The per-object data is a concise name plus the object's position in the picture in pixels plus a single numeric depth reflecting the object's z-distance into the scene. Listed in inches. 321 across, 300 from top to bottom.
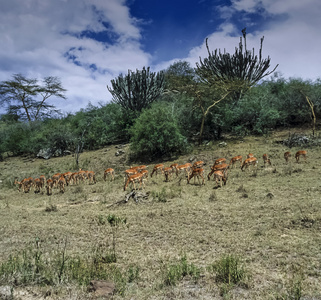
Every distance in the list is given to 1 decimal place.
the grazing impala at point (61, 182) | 485.7
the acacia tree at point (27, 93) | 1483.8
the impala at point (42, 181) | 520.4
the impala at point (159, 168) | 522.0
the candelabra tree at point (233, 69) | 914.7
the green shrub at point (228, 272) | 153.5
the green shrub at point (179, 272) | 158.4
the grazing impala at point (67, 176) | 532.8
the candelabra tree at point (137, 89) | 979.9
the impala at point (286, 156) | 487.5
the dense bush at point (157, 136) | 703.7
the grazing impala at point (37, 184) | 512.2
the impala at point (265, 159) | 482.4
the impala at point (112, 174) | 534.8
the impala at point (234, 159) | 505.0
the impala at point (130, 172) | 491.8
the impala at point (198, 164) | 515.3
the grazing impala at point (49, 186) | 483.8
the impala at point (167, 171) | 477.8
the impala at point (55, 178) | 515.8
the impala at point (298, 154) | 477.7
